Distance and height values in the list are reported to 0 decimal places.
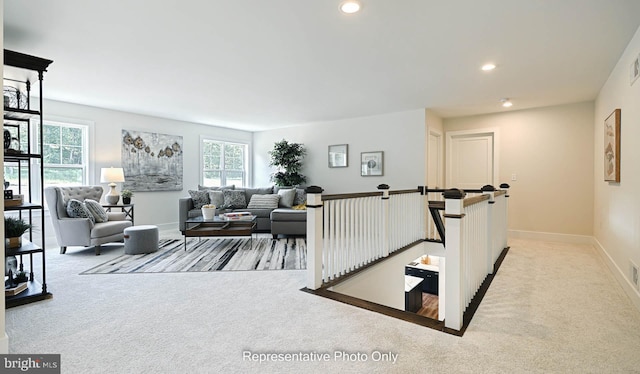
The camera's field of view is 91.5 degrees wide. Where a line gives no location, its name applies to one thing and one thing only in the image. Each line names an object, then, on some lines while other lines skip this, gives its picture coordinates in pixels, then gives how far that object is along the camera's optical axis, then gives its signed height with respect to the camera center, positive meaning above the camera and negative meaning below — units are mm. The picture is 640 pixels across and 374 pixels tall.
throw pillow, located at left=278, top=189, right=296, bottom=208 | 6250 -274
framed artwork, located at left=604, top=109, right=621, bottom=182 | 3221 +409
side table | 5185 -410
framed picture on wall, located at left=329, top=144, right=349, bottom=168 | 6426 +603
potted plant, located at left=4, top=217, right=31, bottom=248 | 2691 -411
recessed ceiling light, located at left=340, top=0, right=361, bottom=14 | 2177 +1271
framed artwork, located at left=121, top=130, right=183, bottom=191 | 5806 +465
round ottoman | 4250 -771
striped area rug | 3621 -956
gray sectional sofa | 5266 -384
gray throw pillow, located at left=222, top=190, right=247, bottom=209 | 6172 -309
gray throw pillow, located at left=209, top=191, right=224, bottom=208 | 6082 -283
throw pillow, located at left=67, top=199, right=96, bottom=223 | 4250 -345
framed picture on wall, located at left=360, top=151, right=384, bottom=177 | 5941 +405
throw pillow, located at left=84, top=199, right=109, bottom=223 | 4504 -371
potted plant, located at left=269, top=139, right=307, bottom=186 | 6855 +514
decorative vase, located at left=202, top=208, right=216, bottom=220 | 4816 -443
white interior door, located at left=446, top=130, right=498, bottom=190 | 5734 +482
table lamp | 5156 +109
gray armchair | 4230 -590
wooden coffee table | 4398 -630
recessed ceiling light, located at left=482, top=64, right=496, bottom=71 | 3338 +1276
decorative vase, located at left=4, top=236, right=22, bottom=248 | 2682 -502
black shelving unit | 2533 +613
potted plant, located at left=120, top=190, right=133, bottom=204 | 5424 -200
